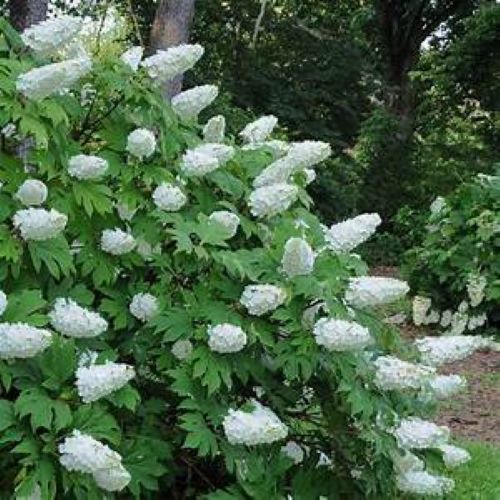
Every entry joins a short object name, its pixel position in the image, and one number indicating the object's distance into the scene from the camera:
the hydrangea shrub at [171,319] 3.04
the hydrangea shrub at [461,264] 9.68
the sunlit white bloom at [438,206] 10.56
